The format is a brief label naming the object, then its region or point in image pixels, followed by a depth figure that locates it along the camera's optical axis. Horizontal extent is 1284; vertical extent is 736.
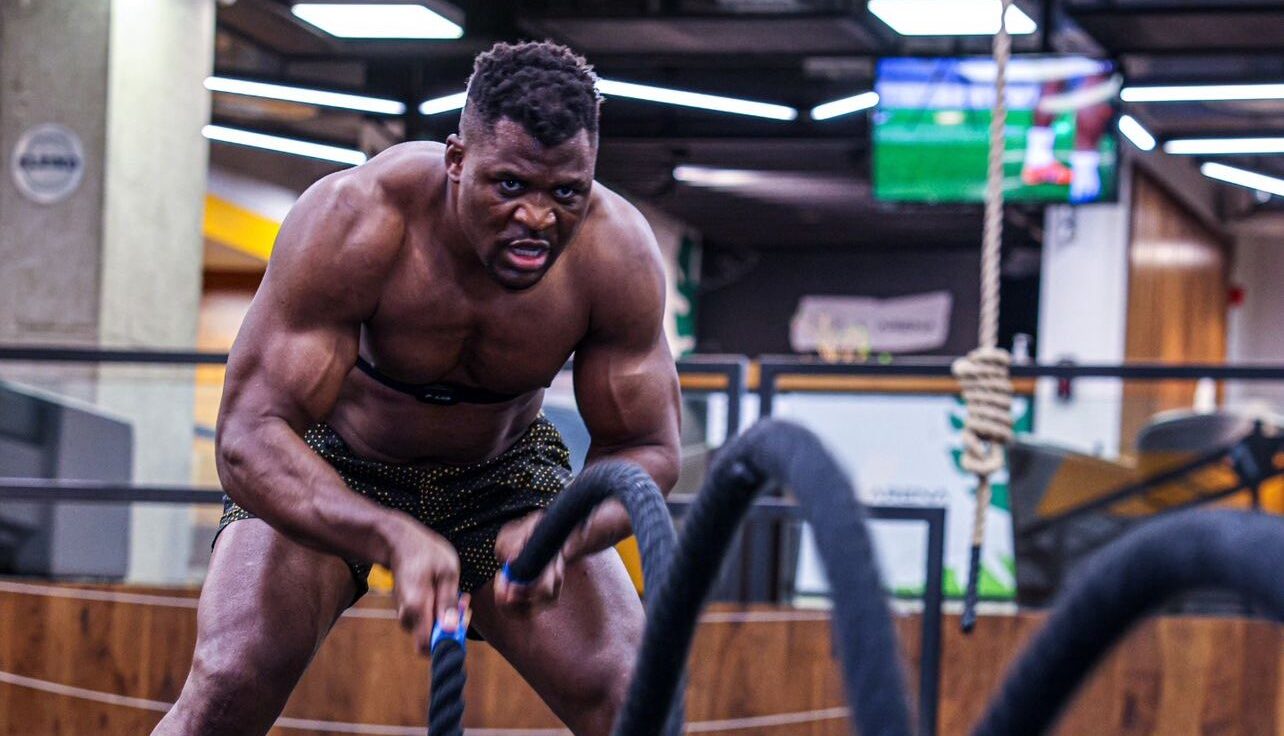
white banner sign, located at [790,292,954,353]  16.16
